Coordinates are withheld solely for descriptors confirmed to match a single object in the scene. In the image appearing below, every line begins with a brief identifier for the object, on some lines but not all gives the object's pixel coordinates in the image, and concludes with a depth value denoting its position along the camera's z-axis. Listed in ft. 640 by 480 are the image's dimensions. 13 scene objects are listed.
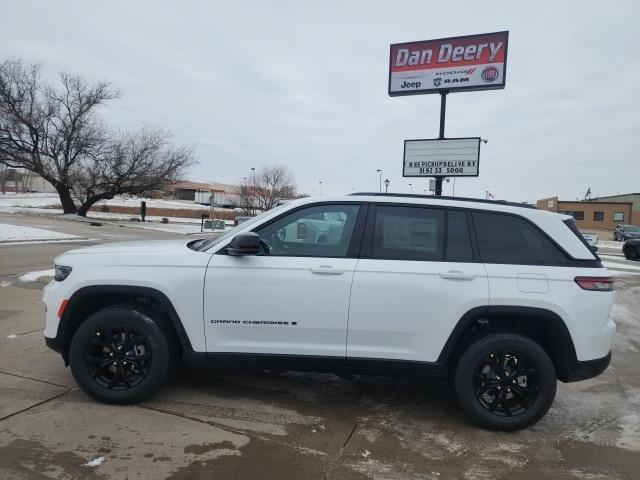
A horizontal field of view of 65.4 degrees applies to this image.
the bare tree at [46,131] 115.55
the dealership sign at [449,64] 42.65
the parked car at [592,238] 67.31
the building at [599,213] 212.43
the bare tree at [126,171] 122.11
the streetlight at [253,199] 186.26
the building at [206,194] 260.58
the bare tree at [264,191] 183.42
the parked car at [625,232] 126.20
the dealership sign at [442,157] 42.73
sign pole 43.62
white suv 12.35
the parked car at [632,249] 73.61
